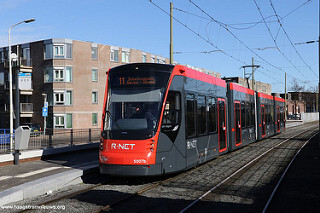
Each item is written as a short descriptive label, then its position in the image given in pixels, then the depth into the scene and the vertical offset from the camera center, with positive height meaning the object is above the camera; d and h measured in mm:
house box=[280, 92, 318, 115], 85062 +3780
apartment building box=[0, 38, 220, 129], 40250 +4425
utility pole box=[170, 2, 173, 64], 17578 +3388
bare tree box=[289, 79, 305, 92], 79812 +5732
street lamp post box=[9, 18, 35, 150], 14833 -282
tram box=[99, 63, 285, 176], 9055 -183
